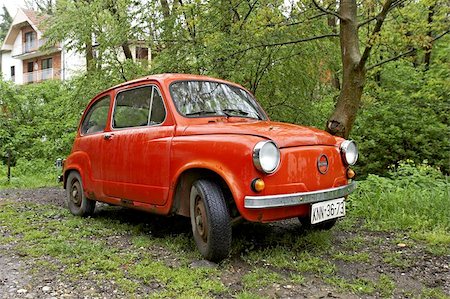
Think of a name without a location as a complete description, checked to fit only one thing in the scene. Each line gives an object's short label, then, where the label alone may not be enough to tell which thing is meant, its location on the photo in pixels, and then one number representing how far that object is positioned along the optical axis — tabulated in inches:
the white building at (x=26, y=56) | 1364.4
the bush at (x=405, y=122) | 451.8
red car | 134.0
